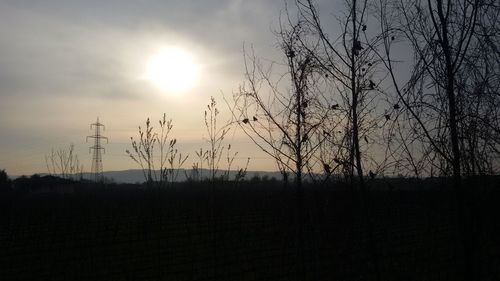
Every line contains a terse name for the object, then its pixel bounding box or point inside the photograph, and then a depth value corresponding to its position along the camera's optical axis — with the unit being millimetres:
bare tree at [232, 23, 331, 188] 4949
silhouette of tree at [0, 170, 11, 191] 39825
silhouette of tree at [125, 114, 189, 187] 7484
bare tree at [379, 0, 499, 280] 3635
